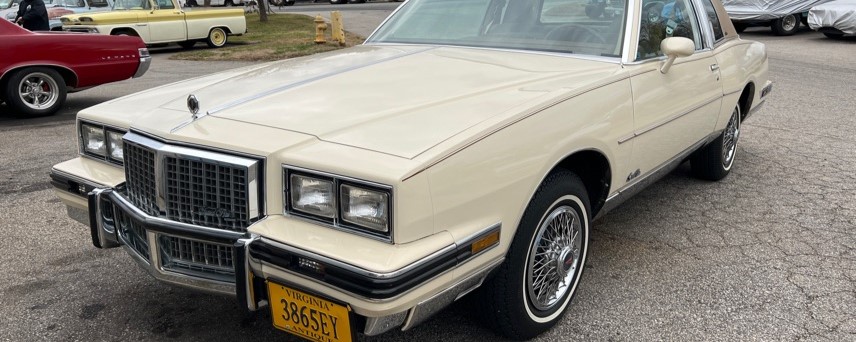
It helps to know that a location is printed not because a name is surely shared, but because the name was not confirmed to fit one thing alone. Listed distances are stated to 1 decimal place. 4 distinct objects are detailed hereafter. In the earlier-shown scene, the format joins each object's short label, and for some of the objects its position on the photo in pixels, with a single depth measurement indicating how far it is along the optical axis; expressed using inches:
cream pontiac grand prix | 82.6
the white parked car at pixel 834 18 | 583.2
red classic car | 298.5
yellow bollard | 610.2
